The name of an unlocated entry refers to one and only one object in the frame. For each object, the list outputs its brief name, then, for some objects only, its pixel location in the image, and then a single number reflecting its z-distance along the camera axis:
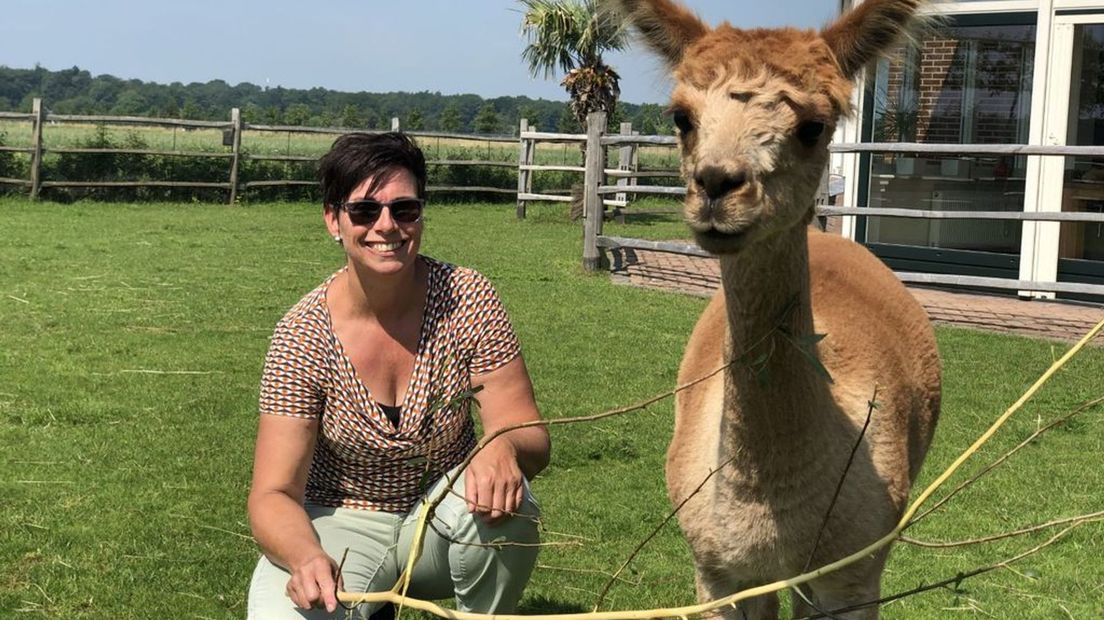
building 10.89
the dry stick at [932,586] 2.10
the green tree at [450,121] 66.01
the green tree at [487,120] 58.79
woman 3.09
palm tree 26.62
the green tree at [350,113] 54.75
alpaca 2.48
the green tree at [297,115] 63.88
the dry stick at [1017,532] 2.12
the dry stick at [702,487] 2.63
